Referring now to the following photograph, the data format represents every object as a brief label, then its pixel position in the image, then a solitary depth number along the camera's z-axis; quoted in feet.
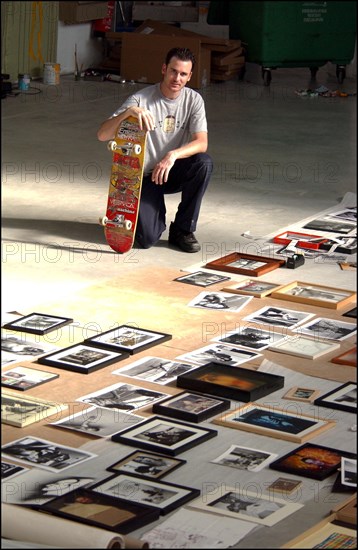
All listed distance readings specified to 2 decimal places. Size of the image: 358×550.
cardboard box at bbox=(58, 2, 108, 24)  45.57
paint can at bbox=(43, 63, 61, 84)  43.96
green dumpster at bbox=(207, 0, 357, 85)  46.39
